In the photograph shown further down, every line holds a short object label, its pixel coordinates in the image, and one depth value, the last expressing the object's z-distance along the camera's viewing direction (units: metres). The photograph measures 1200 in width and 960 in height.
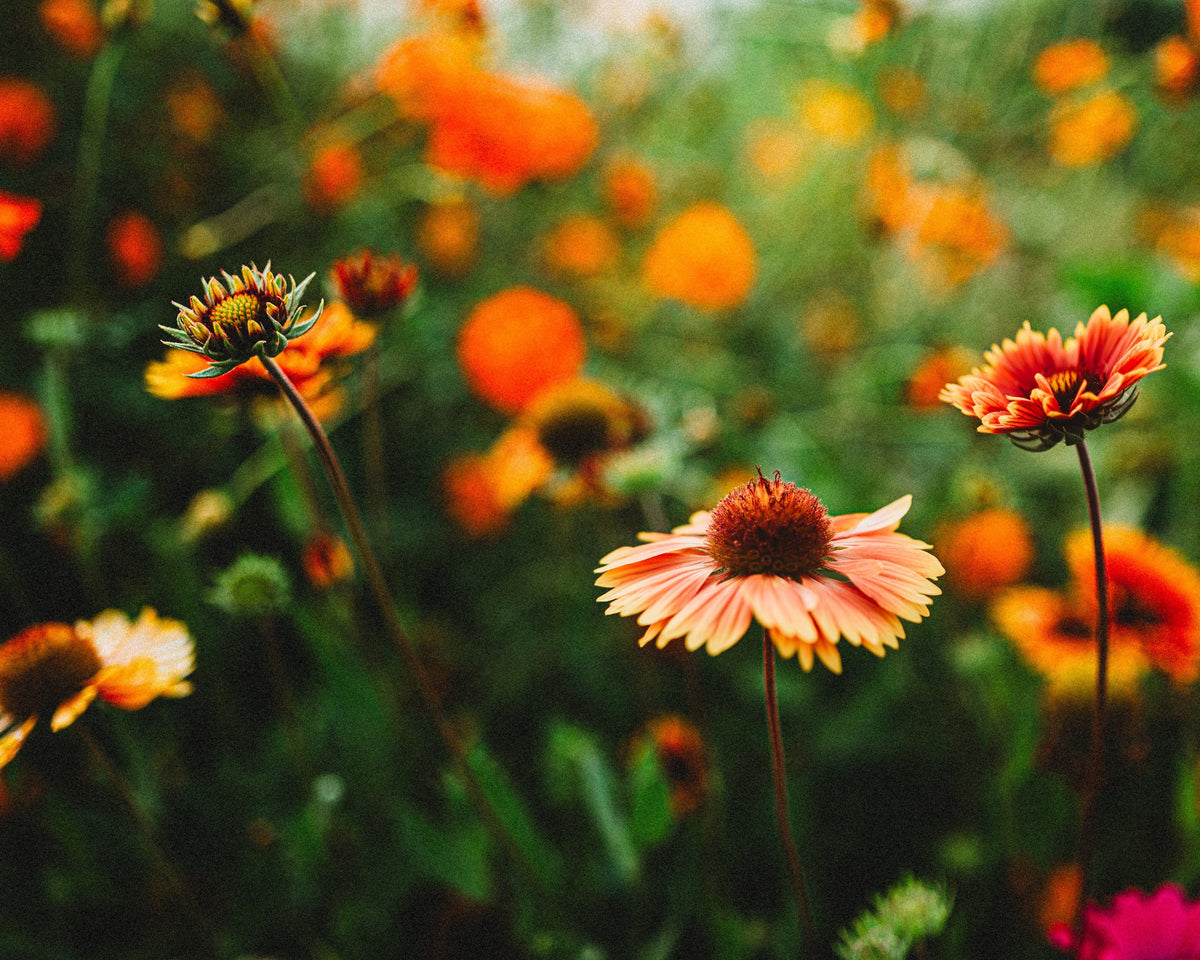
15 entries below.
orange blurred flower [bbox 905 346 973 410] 0.80
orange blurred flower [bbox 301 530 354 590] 0.52
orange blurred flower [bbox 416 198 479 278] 1.14
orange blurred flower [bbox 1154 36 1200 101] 0.66
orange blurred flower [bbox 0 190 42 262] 0.40
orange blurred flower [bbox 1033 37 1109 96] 0.85
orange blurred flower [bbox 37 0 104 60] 0.88
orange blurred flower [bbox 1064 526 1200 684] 0.53
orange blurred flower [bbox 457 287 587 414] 0.86
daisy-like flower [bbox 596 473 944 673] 0.28
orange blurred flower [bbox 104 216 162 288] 0.88
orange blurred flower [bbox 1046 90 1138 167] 1.04
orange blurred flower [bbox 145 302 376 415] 0.37
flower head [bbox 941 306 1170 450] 0.28
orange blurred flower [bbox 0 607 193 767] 0.39
